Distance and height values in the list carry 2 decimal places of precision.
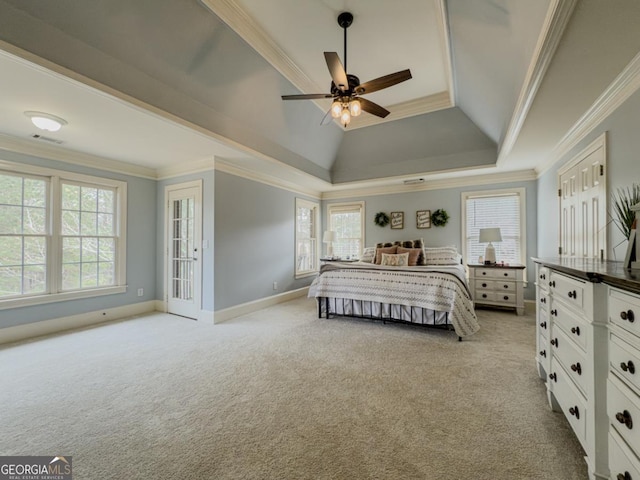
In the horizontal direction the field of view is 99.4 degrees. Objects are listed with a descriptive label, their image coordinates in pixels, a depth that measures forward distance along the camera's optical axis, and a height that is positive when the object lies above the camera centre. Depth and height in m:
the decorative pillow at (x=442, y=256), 4.83 -0.26
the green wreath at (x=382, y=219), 6.13 +0.51
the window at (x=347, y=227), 6.49 +0.36
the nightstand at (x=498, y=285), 4.33 -0.72
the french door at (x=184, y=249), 4.20 -0.14
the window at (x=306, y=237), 6.02 +0.10
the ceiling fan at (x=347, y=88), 2.46 +1.48
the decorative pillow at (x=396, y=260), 4.73 -0.32
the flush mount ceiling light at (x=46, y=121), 2.67 +1.21
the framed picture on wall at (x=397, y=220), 5.98 +0.48
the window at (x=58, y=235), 3.33 +0.07
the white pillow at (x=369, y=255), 5.32 -0.27
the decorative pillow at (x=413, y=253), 4.79 -0.21
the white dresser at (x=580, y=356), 1.20 -0.60
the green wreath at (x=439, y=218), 5.52 +0.49
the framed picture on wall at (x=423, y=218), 5.70 +0.49
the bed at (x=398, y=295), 3.28 -0.71
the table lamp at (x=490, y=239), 4.53 +0.05
